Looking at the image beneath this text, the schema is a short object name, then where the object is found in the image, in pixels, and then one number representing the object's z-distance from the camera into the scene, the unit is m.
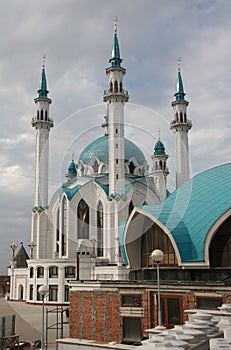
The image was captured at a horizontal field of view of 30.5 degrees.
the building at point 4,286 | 59.16
